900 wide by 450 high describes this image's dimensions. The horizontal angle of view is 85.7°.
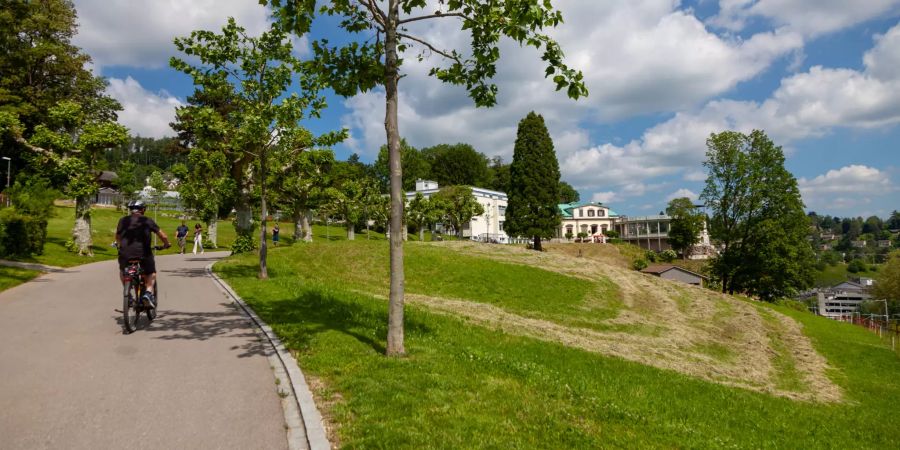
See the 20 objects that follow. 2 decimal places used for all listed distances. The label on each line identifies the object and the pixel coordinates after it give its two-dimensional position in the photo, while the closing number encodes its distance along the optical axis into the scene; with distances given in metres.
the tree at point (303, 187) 42.75
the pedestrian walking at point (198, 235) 35.06
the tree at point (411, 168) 90.75
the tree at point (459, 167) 114.94
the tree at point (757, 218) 43.44
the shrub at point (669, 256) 81.44
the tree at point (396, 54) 8.06
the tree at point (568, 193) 147.60
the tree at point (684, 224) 81.75
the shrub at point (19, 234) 23.44
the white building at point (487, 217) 86.86
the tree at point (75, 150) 27.78
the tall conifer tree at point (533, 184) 59.38
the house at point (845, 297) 108.19
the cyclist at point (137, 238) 9.98
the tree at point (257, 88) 17.98
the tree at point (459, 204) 70.21
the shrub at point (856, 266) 168.60
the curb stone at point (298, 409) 5.09
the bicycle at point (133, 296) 9.59
